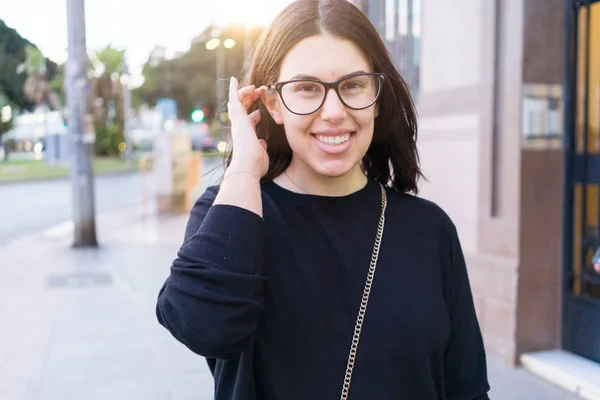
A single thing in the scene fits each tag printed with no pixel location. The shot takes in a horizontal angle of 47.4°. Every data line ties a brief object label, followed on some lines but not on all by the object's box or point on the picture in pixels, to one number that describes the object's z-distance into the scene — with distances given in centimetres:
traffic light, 1667
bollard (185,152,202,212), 1570
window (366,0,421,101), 609
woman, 137
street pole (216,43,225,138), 5625
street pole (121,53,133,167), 3730
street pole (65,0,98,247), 1042
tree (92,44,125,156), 4684
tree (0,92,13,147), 3400
